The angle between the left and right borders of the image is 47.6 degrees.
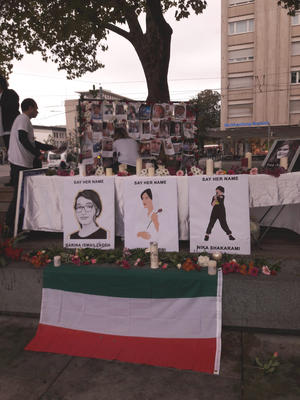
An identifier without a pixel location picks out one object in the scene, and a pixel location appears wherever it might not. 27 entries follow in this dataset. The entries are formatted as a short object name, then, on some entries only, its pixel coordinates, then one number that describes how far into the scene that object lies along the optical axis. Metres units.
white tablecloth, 3.86
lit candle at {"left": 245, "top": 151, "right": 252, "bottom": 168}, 4.57
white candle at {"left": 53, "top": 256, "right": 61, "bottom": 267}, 3.60
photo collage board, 7.64
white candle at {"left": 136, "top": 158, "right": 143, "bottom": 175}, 4.36
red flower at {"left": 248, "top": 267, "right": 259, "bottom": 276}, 3.23
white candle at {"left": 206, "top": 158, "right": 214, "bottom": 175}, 3.91
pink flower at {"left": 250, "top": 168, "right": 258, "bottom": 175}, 3.90
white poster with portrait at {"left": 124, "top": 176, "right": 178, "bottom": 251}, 3.79
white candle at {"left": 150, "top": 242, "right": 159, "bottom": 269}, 3.41
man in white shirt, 4.55
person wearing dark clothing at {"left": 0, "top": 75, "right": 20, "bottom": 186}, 5.31
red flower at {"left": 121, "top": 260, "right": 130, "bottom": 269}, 3.47
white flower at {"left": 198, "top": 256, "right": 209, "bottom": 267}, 3.35
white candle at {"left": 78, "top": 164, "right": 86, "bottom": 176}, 4.36
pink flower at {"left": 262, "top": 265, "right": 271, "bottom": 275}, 3.24
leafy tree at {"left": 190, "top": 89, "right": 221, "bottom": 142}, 58.88
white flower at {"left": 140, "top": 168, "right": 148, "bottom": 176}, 4.15
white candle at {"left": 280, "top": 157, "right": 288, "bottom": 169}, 4.15
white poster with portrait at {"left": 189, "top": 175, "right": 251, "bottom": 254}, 3.62
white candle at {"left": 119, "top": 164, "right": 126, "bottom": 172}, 4.51
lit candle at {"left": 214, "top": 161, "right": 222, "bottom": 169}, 4.21
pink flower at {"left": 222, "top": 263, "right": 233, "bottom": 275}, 3.28
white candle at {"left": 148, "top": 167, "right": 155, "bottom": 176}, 4.06
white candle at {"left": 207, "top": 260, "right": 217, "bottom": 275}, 3.20
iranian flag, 2.97
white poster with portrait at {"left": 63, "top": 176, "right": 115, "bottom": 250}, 3.98
